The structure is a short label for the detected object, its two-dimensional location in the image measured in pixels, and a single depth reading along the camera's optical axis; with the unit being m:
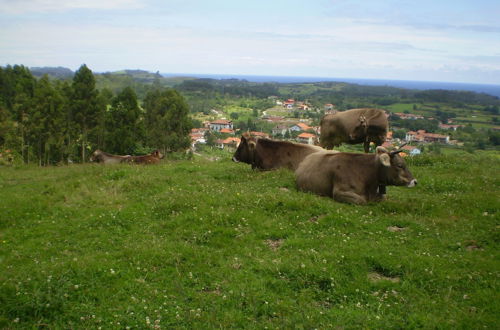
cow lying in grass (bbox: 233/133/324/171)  17.45
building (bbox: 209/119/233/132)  124.06
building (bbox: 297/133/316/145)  67.98
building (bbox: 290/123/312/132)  94.93
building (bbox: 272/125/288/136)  97.38
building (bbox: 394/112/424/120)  119.46
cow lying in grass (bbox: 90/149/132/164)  24.62
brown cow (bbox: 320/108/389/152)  20.92
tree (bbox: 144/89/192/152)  50.97
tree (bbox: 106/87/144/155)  43.41
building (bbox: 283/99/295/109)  182.00
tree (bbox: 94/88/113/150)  44.66
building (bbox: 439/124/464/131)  100.43
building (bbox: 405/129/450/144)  74.03
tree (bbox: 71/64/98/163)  43.09
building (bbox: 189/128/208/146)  98.53
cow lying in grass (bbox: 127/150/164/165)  23.50
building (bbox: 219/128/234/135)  107.54
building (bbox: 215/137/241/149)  83.89
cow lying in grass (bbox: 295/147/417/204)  12.36
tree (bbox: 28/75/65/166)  41.22
